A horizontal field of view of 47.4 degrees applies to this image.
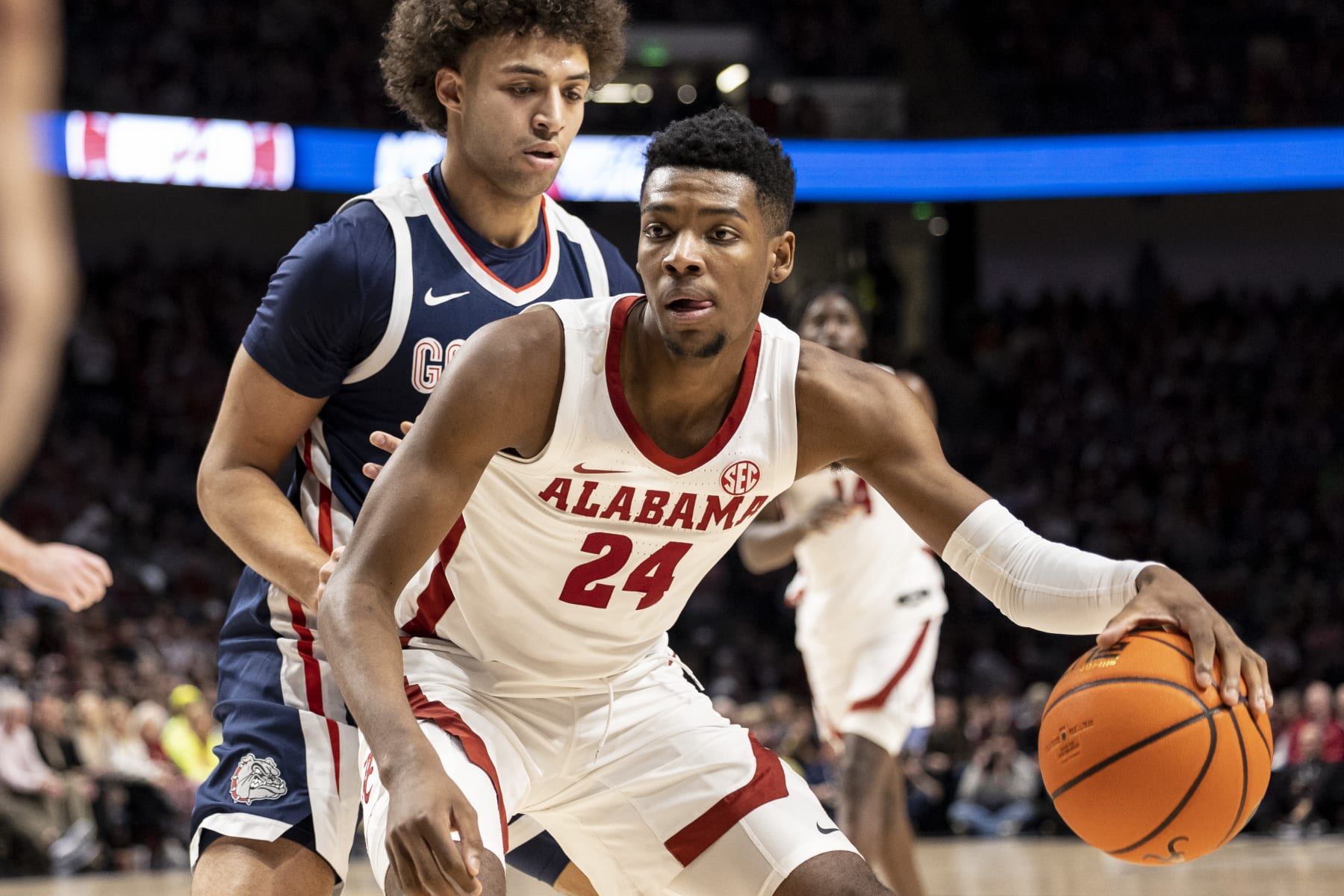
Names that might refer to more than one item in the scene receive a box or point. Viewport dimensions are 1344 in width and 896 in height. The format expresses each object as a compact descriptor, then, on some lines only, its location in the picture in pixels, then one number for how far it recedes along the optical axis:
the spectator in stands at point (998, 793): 11.49
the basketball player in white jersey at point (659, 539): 2.85
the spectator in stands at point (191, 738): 10.17
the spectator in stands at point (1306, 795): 11.04
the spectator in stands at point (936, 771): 11.61
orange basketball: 2.77
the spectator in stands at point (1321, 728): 11.23
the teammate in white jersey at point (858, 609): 5.58
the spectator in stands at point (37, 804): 9.24
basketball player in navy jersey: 2.98
